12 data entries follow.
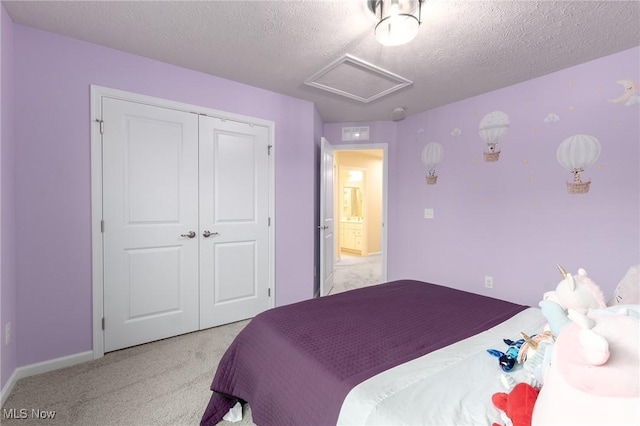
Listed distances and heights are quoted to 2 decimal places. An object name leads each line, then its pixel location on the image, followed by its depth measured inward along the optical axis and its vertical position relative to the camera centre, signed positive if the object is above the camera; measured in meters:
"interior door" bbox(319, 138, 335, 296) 3.40 -0.11
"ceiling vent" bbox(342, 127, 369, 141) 4.00 +1.07
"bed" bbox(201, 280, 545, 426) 0.83 -0.56
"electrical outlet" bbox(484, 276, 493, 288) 2.97 -0.76
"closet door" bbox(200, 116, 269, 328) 2.64 -0.12
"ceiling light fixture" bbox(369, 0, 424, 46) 1.59 +1.07
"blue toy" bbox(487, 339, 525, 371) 0.96 -0.52
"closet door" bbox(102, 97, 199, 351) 2.22 -0.12
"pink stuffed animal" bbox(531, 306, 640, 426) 0.52 -0.32
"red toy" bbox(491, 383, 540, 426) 0.70 -0.50
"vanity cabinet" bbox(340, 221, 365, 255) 6.81 -0.69
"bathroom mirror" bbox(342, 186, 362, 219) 7.38 +0.16
